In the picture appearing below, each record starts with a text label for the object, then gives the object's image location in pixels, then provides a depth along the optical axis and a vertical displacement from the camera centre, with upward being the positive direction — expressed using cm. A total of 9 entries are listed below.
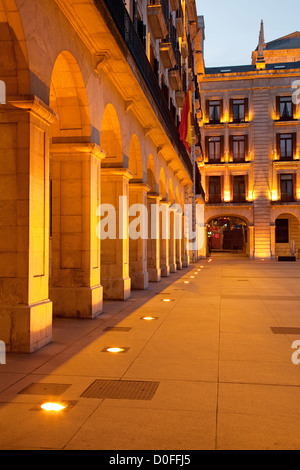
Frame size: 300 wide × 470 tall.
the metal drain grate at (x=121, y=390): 515 -172
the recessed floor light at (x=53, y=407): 473 -171
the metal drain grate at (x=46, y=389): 525 -172
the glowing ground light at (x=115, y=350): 728 -173
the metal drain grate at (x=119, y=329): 892 -173
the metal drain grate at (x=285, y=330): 861 -173
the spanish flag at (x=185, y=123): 2286 +582
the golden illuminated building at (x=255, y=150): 4497 +892
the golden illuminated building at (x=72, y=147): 717 +197
